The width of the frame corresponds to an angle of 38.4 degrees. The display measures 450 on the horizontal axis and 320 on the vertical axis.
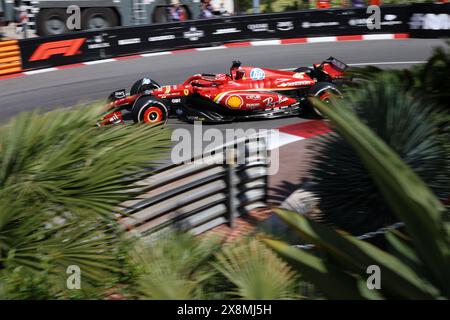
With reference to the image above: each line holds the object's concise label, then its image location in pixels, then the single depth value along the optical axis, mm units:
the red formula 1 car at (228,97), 11461
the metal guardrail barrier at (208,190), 6095
